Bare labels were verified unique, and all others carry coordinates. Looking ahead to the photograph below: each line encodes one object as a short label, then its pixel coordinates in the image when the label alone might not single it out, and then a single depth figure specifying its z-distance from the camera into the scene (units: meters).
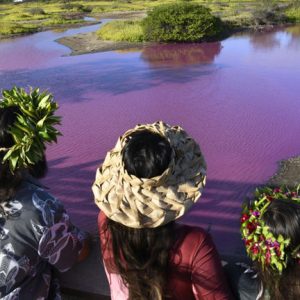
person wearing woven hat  1.03
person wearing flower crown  1.05
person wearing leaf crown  1.38
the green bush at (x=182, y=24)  11.81
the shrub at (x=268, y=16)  14.24
